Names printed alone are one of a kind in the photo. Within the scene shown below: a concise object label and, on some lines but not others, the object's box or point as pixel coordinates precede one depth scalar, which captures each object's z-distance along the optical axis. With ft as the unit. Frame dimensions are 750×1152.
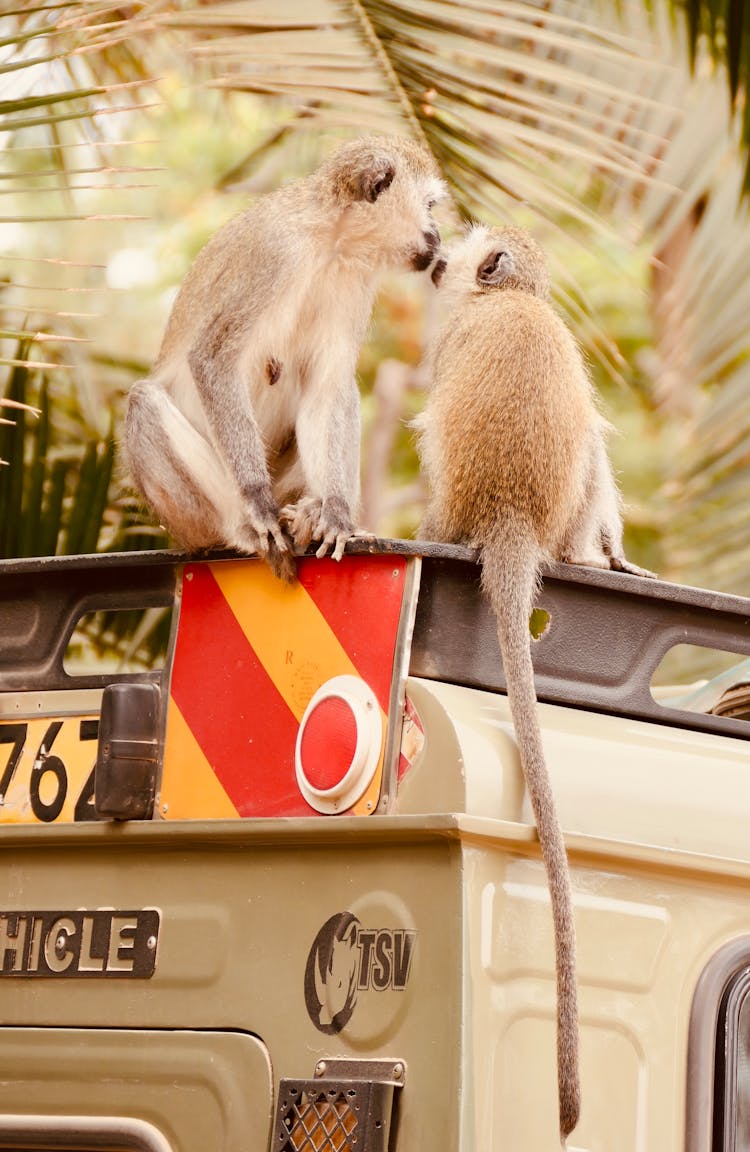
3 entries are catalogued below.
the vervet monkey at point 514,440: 18.45
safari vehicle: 12.39
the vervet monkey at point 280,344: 24.34
